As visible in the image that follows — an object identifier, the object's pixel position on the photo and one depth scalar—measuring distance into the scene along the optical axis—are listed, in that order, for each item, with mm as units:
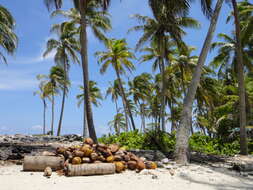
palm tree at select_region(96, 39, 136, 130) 21734
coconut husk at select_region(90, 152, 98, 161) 5719
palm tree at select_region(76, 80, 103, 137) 37000
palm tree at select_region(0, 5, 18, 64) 16125
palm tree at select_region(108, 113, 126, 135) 43969
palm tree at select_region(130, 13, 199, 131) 16859
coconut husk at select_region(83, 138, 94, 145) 6594
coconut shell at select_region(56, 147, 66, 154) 6137
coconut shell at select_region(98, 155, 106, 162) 5801
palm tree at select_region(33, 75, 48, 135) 33688
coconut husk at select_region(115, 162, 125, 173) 5672
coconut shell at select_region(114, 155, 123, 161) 6012
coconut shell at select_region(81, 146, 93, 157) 5785
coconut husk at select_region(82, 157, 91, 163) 5621
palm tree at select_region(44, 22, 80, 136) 24759
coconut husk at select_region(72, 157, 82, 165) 5508
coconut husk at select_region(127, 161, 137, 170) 5992
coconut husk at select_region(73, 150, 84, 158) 5715
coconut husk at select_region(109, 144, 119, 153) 6291
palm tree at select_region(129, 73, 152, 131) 32531
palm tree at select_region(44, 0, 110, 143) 10398
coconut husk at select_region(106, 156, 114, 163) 5832
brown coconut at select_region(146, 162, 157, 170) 6082
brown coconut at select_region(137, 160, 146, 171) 5863
